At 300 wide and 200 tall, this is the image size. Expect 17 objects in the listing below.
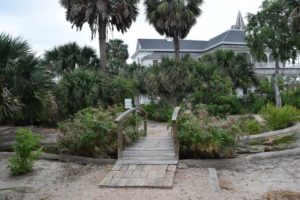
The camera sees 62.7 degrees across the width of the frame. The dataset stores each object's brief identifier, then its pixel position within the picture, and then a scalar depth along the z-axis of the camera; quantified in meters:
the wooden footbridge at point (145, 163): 4.55
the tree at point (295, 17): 12.42
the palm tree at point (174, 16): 16.79
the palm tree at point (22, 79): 6.73
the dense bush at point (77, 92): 11.41
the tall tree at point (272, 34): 14.87
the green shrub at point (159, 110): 13.77
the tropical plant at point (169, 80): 14.19
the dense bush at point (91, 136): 6.02
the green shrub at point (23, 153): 5.24
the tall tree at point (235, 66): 16.82
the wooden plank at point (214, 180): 4.32
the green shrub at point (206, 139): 5.63
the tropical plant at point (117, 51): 30.17
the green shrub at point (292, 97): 16.43
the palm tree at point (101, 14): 13.84
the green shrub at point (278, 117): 9.20
